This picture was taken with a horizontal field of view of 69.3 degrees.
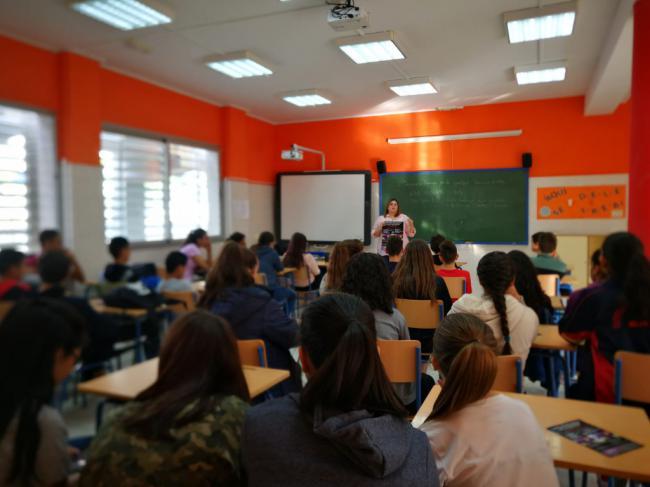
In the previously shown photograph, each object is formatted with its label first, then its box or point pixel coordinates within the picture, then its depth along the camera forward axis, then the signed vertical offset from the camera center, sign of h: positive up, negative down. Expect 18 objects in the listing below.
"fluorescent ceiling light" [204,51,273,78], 4.79 +1.70
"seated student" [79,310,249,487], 0.74 -0.37
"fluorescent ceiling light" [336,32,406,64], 4.41 +1.74
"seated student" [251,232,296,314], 5.13 -0.50
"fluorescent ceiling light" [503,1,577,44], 3.85 +1.76
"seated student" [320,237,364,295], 3.29 -0.26
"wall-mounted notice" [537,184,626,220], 6.11 +0.32
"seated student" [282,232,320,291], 6.12 -0.53
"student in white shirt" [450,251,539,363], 2.45 -0.44
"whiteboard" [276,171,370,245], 6.75 +0.30
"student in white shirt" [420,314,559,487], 1.27 -0.58
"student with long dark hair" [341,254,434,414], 2.49 -0.36
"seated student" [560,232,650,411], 1.97 -0.44
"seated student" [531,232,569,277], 4.54 -0.34
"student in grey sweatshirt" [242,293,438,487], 0.84 -0.38
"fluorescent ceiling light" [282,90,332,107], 6.28 +1.72
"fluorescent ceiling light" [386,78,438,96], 5.23 +1.63
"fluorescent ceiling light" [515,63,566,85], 5.40 +1.78
